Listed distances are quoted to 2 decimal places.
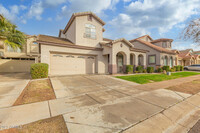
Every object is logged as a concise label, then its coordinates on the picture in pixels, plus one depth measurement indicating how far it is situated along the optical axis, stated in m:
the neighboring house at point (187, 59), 26.91
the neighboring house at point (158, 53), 18.25
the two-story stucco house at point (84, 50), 10.44
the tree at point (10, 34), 9.96
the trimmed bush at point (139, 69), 14.64
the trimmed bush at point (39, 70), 8.28
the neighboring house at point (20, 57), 16.08
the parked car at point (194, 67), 21.34
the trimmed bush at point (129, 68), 13.03
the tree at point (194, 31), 8.77
